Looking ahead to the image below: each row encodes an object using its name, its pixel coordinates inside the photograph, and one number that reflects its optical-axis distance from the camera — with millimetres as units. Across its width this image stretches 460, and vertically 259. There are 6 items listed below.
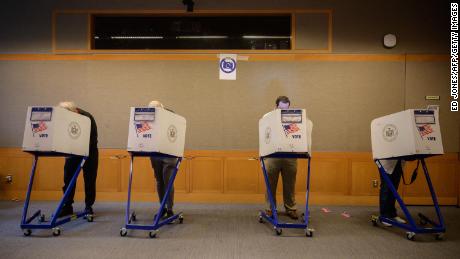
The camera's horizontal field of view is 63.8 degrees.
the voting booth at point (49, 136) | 3584
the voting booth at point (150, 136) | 3568
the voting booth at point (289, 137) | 3586
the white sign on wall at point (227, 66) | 5797
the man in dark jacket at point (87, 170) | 4363
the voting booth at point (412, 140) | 3543
